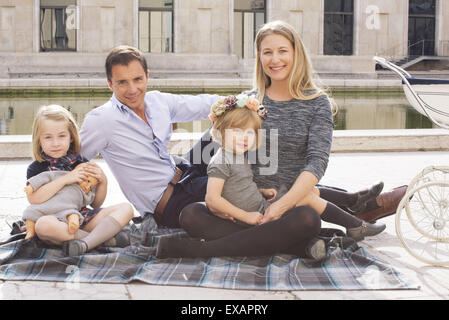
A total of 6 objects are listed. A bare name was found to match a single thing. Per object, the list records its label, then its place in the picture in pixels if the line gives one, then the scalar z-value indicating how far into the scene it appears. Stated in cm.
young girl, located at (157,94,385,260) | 328
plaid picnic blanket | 298
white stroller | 329
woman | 323
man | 357
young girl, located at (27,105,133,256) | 337
